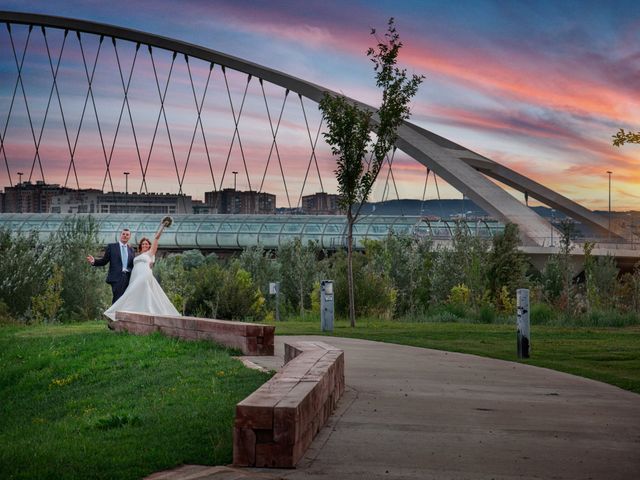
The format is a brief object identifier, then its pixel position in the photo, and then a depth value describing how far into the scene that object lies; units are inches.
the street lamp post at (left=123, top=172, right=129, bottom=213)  2963.8
